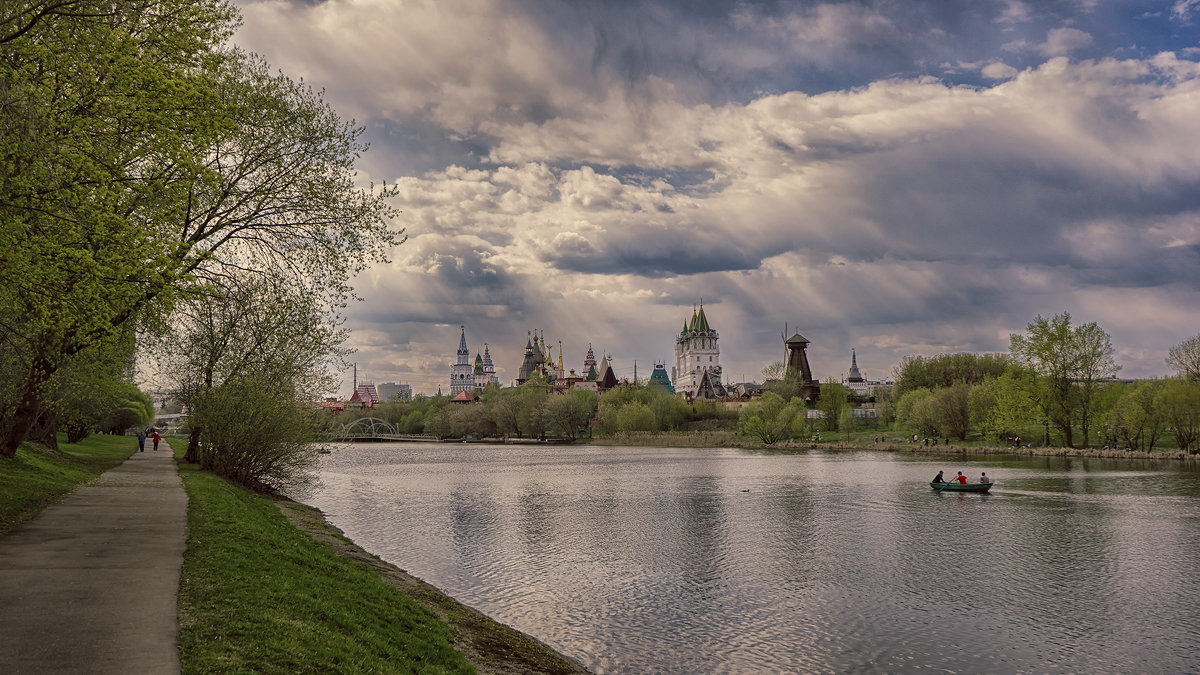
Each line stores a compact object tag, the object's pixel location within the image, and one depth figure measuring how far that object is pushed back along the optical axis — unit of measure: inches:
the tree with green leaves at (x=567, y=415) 6166.3
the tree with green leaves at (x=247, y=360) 1092.5
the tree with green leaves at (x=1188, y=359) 3437.5
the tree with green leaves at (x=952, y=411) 4212.6
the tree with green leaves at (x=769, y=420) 4909.0
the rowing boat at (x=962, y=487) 2033.7
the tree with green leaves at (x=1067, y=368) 3486.7
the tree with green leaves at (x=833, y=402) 5556.1
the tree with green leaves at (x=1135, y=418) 3208.7
